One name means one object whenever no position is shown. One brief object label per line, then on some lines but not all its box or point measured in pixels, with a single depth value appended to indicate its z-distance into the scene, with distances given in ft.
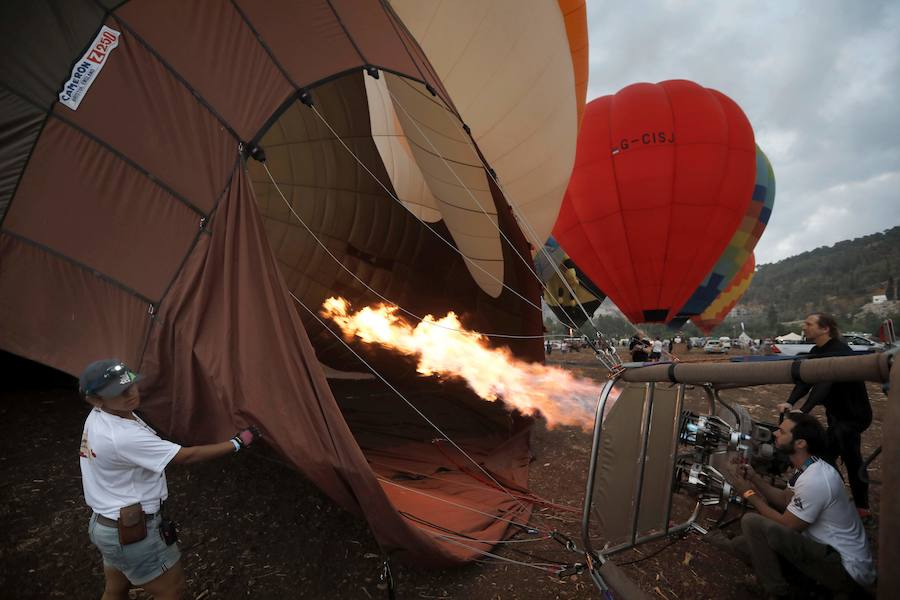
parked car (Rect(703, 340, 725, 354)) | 124.36
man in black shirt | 11.44
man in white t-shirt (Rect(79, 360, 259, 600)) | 6.89
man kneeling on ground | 7.77
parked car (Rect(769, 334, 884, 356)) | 62.46
